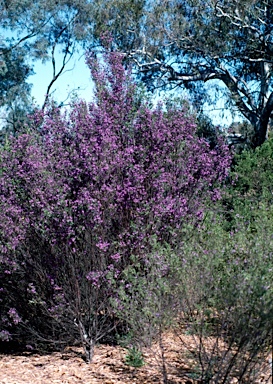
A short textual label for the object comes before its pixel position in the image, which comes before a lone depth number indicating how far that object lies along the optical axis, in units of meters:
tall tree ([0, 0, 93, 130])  23.42
